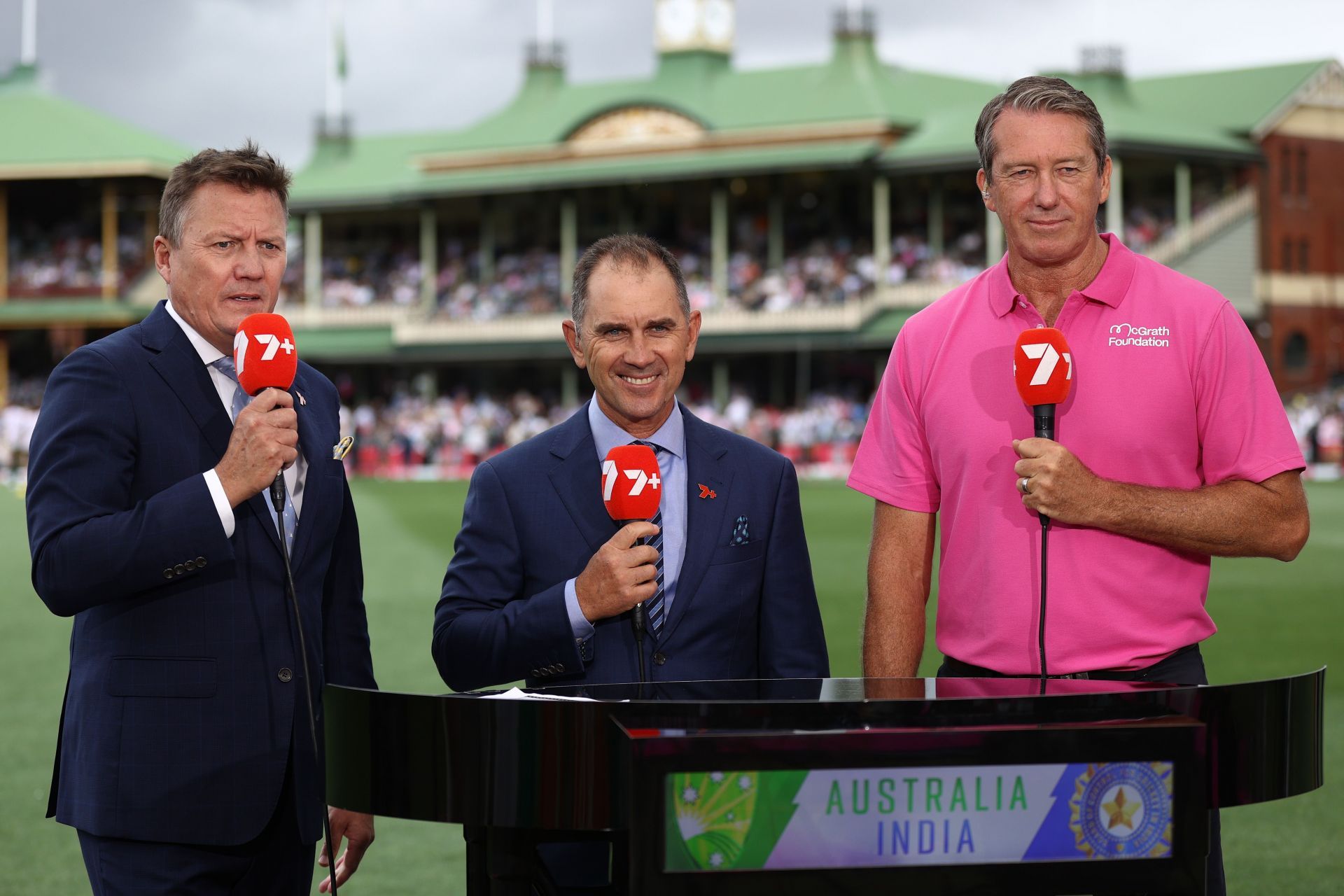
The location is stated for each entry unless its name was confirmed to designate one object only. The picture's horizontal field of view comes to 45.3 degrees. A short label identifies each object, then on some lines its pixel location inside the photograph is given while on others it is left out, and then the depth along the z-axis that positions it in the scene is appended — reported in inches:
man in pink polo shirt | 145.9
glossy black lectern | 102.1
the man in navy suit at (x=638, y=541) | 149.8
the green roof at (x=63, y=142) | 2237.9
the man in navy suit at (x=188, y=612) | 136.6
